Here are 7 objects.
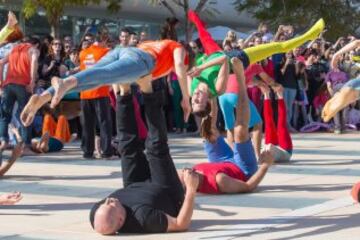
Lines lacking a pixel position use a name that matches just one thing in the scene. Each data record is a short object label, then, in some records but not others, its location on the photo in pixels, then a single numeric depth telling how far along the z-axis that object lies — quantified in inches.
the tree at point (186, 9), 945.0
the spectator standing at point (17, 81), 507.2
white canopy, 1189.7
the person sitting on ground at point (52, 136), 526.6
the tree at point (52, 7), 871.7
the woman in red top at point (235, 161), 334.3
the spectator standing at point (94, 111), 484.1
